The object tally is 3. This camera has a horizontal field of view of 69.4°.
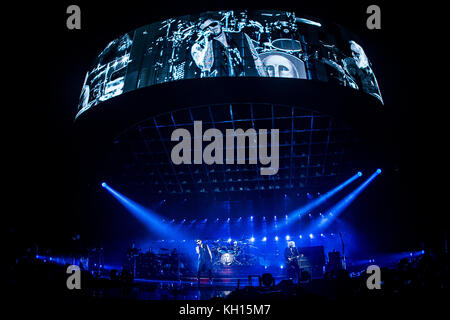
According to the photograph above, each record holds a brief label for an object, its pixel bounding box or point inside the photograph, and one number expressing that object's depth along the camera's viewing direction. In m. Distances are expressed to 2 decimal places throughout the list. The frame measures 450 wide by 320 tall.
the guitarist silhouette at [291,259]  18.05
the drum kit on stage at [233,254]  22.27
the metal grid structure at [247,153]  18.56
